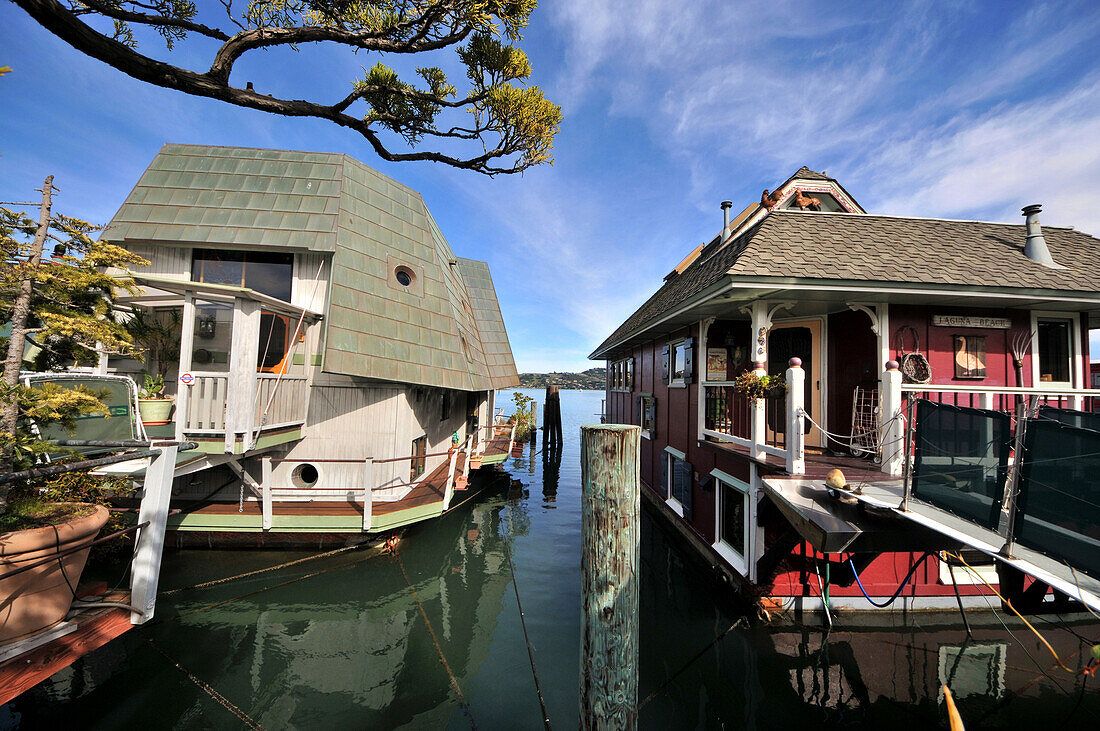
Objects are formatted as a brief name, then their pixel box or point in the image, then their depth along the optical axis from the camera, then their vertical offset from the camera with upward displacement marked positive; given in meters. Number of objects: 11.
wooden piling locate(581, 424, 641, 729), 2.96 -1.43
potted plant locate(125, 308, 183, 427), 9.06 +0.91
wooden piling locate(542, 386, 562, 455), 24.23 -1.98
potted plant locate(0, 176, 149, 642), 3.15 -0.22
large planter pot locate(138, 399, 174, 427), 7.86 -0.69
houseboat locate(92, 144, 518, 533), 7.70 +1.00
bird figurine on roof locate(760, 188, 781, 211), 10.08 +4.90
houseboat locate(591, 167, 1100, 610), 4.10 +0.06
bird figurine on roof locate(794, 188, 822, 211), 10.02 +4.83
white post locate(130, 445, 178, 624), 3.68 -1.56
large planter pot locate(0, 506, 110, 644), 3.04 -1.64
